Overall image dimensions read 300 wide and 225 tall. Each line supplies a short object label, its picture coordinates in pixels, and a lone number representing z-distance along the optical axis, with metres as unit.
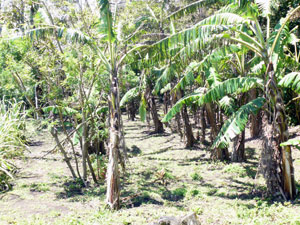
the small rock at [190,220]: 5.47
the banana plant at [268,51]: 7.09
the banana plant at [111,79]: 7.39
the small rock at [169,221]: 5.38
